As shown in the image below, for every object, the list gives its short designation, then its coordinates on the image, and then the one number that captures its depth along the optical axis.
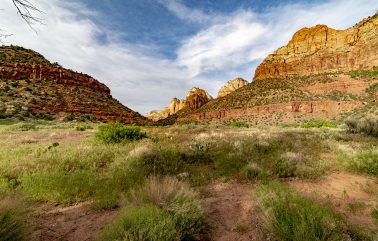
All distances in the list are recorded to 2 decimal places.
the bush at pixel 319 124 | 27.73
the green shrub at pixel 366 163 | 6.98
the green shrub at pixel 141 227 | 3.48
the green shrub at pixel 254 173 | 6.62
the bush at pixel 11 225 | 3.45
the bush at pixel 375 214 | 4.32
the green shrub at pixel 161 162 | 7.11
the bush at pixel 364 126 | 12.91
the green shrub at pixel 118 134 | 11.56
